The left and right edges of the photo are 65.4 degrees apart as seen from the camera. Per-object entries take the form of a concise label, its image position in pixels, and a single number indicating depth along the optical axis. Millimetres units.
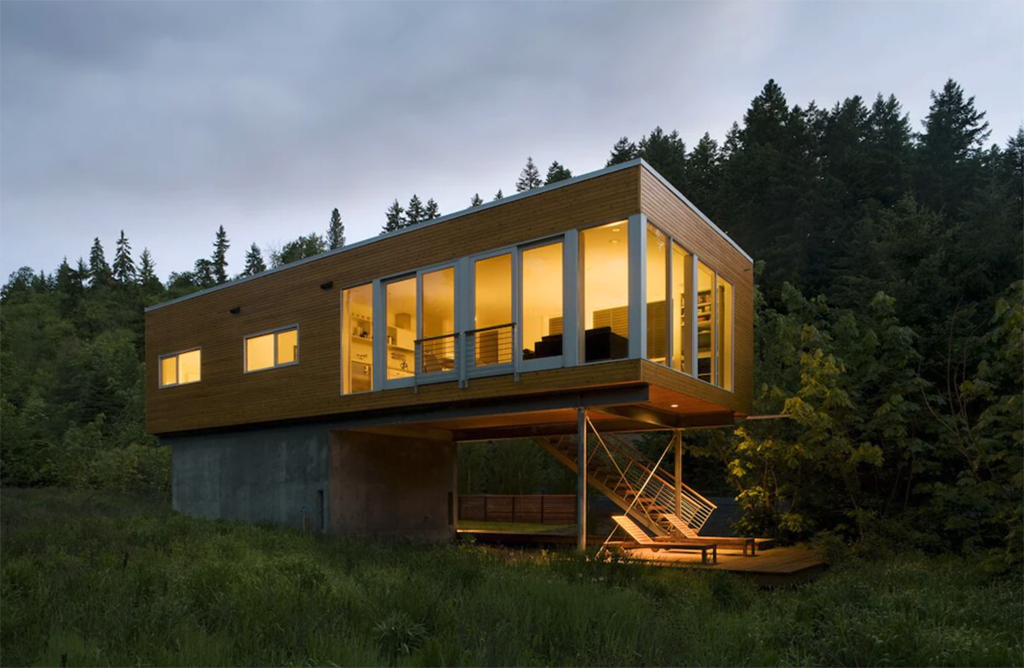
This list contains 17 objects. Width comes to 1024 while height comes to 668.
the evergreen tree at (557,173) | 55950
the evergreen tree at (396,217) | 78875
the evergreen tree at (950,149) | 36094
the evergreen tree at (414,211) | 78438
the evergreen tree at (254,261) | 88788
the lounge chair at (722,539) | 14188
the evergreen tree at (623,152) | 50875
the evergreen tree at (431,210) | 79844
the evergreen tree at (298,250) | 70812
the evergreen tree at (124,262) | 95812
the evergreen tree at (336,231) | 88188
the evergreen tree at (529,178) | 74325
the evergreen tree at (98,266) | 82912
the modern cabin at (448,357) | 12359
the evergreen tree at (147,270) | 82562
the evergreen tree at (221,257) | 84625
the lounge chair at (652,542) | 12488
